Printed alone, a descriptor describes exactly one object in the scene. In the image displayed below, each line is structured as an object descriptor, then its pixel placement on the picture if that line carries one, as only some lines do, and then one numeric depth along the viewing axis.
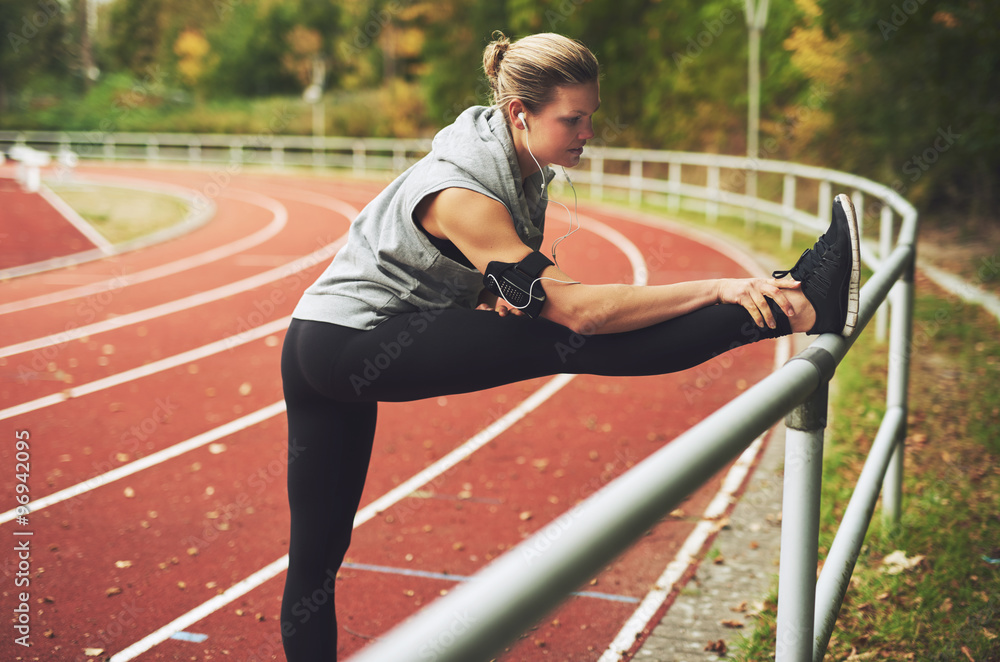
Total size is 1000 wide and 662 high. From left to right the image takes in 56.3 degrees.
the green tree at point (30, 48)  52.19
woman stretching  1.94
